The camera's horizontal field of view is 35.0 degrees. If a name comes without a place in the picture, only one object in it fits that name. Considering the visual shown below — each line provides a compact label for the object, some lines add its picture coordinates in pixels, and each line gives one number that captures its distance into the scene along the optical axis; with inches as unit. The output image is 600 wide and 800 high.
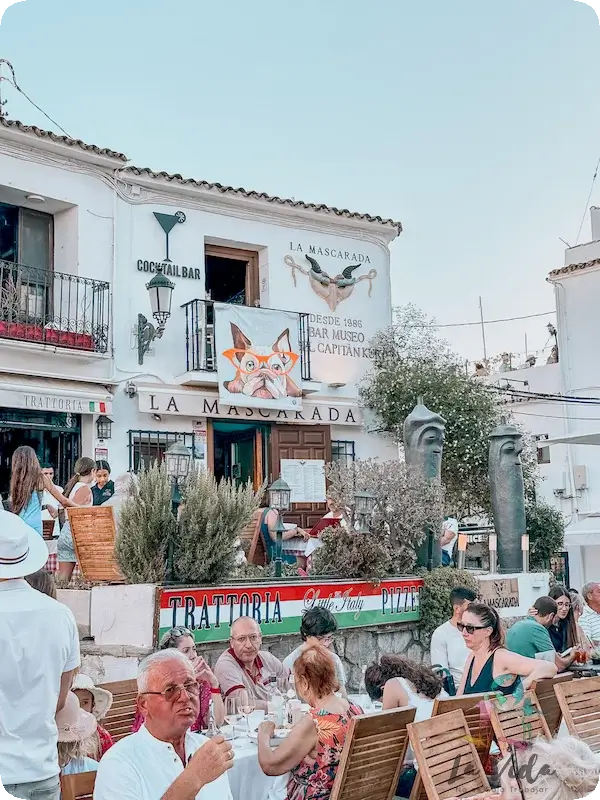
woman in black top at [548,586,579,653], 328.8
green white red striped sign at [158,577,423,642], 283.4
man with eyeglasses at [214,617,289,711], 234.8
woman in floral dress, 165.0
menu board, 551.8
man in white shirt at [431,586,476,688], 281.0
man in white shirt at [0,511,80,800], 129.8
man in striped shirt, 343.3
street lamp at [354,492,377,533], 360.2
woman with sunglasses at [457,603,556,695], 216.7
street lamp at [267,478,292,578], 359.3
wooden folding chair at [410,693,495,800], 187.3
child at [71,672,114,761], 169.6
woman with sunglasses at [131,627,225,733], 203.0
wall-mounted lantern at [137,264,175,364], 506.6
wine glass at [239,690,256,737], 212.2
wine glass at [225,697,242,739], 212.5
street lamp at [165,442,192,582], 305.4
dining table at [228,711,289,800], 180.4
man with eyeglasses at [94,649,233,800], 119.2
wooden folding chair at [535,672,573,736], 209.9
